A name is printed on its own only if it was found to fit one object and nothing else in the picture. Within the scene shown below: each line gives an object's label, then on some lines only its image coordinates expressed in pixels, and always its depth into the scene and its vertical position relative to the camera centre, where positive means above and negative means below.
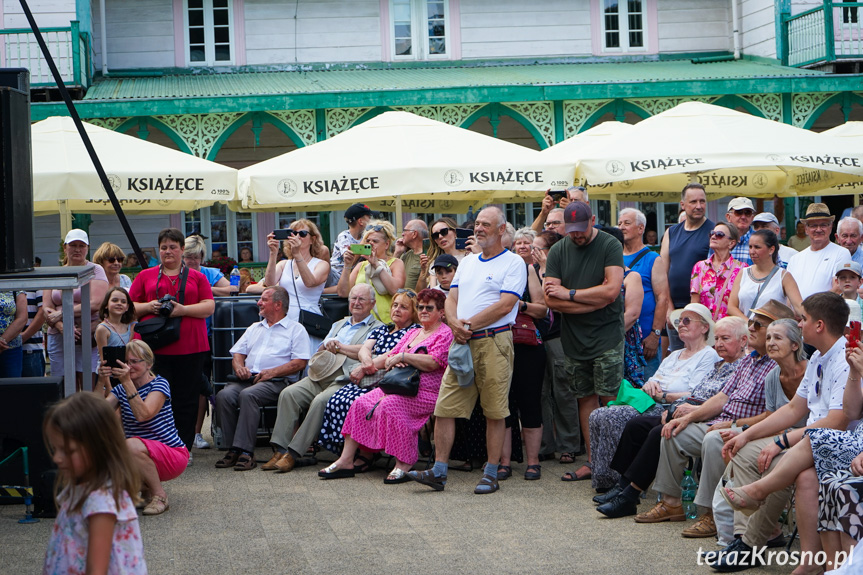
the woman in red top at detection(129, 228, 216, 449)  8.41 -0.23
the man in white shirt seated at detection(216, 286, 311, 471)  8.56 -0.51
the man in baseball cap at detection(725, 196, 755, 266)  9.10 +0.64
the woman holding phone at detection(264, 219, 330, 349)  9.11 +0.28
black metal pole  7.95 +1.35
